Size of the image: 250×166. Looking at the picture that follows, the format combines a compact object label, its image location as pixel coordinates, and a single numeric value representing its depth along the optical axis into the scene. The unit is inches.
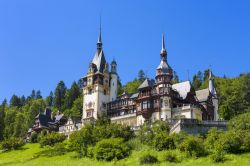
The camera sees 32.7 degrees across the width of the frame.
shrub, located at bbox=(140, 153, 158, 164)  2085.6
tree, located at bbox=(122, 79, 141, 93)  4981.5
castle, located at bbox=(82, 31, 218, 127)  3120.1
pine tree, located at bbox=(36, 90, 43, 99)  7360.2
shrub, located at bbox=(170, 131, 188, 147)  2284.3
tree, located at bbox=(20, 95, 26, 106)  6844.0
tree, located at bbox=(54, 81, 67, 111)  5625.0
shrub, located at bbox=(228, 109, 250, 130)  2371.7
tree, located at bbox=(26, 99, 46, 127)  4876.5
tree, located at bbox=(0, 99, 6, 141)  4453.7
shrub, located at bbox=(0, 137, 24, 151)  3353.8
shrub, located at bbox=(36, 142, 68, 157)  2738.7
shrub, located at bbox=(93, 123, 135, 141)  2655.0
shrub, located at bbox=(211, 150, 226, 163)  1947.6
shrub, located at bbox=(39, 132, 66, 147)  3159.5
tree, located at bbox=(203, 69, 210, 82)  5623.0
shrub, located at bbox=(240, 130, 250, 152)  2085.4
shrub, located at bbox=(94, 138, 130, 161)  2319.1
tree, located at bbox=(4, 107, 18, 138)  4704.7
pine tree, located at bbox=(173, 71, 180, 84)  5749.5
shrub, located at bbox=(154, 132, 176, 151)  2278.5
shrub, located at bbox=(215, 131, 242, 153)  2062.0
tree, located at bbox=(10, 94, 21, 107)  6673.2
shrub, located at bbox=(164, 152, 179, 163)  2053.4
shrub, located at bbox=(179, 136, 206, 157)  2069.4
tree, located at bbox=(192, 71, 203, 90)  5169.3
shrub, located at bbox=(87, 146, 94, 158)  2456.8
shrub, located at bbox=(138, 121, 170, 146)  2437.3
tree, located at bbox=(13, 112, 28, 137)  4722.2
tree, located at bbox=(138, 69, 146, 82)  6066.9
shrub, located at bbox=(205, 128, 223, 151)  2165.4
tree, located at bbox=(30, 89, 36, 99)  7504.9
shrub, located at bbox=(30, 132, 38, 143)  3715.3
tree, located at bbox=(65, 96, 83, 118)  4805.6
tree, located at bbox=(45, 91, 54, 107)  6108.3
